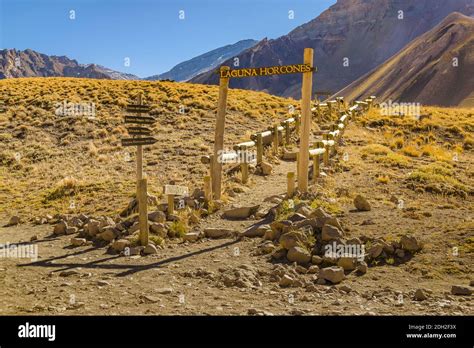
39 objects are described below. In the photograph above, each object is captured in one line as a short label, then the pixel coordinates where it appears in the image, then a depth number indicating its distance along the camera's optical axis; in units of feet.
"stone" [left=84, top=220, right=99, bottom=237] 39.78
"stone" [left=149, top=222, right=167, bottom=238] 37.68
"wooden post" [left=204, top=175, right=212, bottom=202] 43.52
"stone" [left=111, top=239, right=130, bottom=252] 35.91
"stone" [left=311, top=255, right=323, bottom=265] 30.27
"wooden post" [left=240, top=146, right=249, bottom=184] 52.30
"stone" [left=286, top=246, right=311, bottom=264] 30.73
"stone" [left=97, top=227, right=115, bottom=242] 38.32
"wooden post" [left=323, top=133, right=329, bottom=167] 57.41
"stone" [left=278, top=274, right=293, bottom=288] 27.76
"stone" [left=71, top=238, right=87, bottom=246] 38.32
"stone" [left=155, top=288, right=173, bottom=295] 27.17
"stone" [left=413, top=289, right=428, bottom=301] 24.75
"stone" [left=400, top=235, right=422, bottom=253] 31.01
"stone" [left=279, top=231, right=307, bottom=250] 31.78
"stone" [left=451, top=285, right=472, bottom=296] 25.12
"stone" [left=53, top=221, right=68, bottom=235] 42.19
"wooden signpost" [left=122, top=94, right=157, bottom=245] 35.99
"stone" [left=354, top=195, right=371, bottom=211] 40.06
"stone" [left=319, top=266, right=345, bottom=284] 27.84
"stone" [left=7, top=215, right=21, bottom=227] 47.37
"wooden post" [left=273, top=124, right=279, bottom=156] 66.95
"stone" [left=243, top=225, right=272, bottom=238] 36.47
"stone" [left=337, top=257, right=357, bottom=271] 29.50
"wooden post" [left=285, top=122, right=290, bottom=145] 72.74
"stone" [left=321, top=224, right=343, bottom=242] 31.90
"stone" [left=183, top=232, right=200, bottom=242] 37.06
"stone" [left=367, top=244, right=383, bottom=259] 30.81
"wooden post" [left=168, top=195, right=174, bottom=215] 40.65
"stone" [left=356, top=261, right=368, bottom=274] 29.12
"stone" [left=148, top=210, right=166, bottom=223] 39.17
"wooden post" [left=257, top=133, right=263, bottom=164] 58.73
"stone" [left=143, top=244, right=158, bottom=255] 34.91
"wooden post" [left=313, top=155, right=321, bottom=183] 50.42
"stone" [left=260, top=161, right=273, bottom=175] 57.11
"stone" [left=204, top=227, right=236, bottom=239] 37.58
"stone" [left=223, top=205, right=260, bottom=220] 41.50
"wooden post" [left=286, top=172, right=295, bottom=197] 42.39
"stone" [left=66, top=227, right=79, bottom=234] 42.09
